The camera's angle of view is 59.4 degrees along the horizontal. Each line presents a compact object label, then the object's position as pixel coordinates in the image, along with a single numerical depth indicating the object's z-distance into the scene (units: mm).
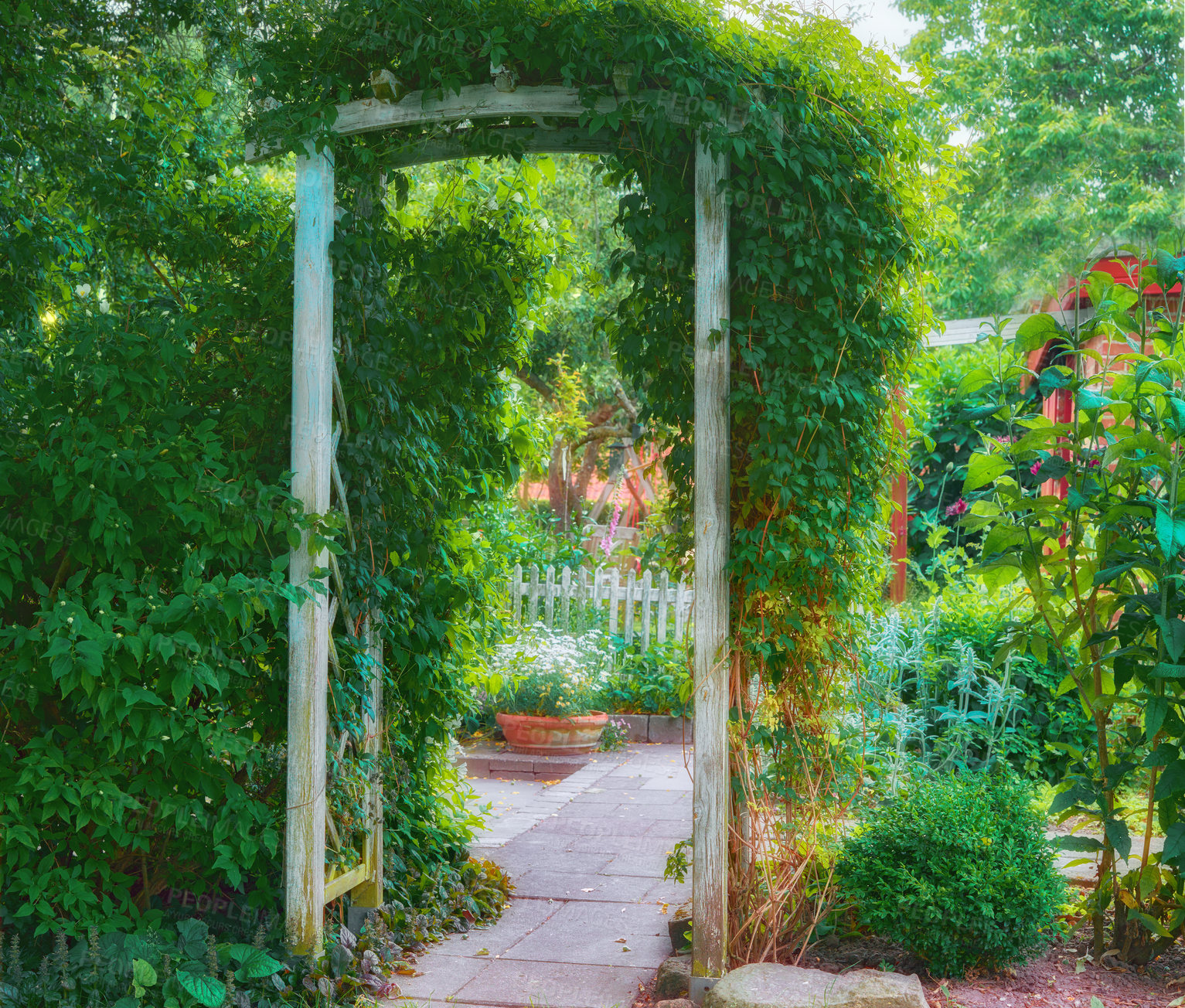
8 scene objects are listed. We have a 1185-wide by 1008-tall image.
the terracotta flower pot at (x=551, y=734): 7508
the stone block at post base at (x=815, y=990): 2859
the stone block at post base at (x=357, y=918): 3865
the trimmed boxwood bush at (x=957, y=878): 3145
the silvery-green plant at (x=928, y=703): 4770
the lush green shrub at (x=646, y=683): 8328
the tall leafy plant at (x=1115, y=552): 3219
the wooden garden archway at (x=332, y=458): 3381
